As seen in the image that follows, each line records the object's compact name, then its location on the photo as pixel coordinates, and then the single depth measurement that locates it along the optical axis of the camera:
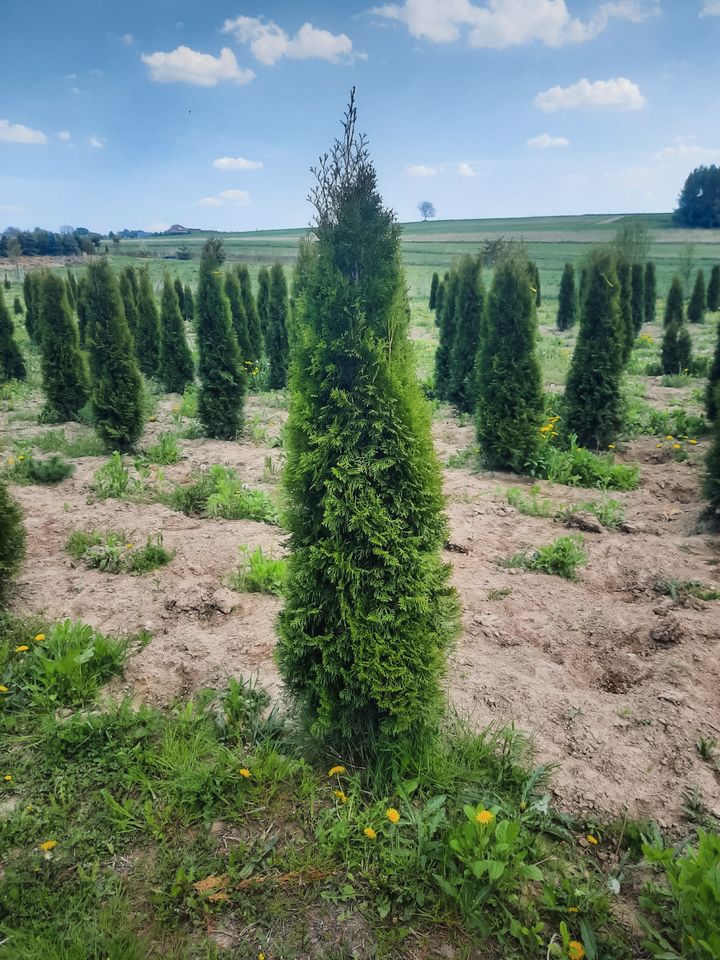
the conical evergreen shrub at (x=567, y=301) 26.19
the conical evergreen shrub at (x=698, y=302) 28.48
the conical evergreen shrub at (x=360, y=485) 3.16
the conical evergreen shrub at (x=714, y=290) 31.34
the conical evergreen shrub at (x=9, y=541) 5.15
